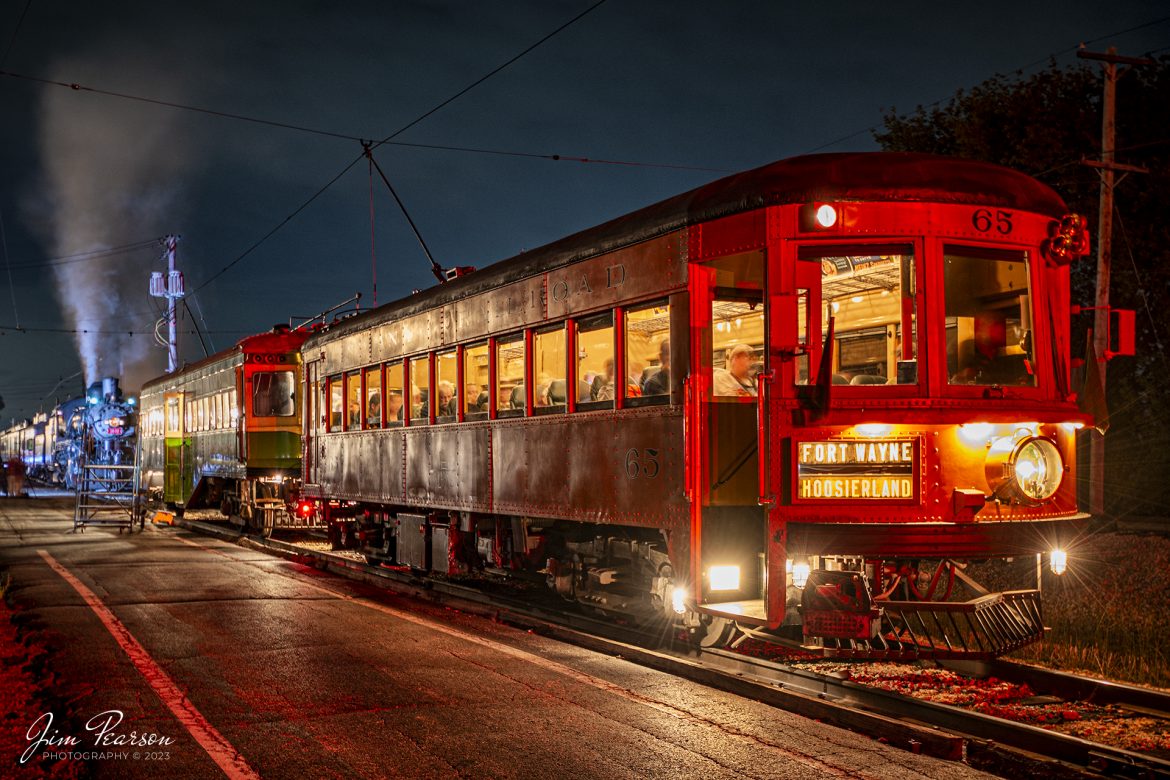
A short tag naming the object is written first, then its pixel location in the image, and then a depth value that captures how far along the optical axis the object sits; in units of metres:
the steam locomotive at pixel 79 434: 45.62
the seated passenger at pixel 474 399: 11.39
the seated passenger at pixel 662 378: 8.37
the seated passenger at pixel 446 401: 12.10
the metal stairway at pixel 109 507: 23.41
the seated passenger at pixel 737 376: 8.08
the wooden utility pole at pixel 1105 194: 16.99
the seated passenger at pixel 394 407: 13.64
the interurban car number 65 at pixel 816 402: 7.01
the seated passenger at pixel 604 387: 9.14
